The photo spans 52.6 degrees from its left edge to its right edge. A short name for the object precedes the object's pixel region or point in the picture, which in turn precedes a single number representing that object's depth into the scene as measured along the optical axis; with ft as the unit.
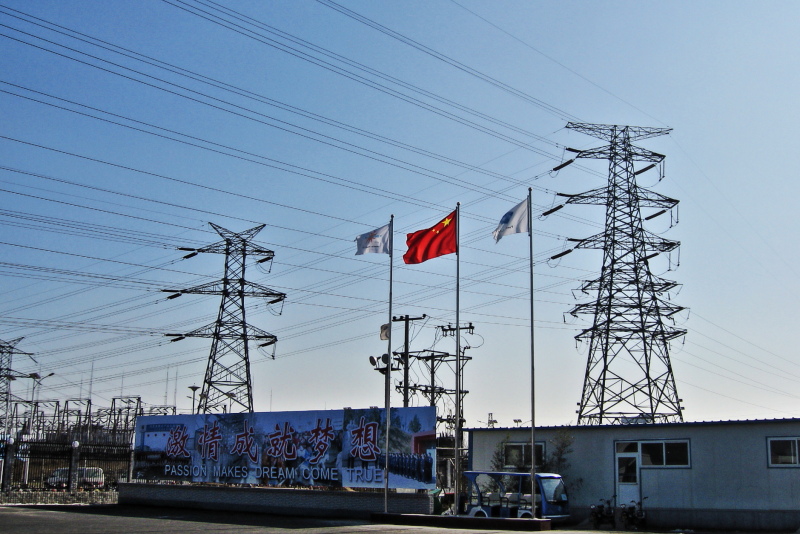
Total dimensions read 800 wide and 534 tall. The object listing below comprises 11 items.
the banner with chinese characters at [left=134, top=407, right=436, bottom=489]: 91.50
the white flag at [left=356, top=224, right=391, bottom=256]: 97.55
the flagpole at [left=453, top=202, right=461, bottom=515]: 83.61
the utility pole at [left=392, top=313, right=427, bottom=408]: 155.68
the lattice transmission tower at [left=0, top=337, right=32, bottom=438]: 194.08
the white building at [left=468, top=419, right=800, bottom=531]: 81.92
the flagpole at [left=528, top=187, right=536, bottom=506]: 76.23
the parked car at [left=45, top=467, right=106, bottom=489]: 141.95
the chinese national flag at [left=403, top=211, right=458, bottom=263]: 92.22
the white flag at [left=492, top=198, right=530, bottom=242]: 87.51
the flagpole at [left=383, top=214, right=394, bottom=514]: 88.28
